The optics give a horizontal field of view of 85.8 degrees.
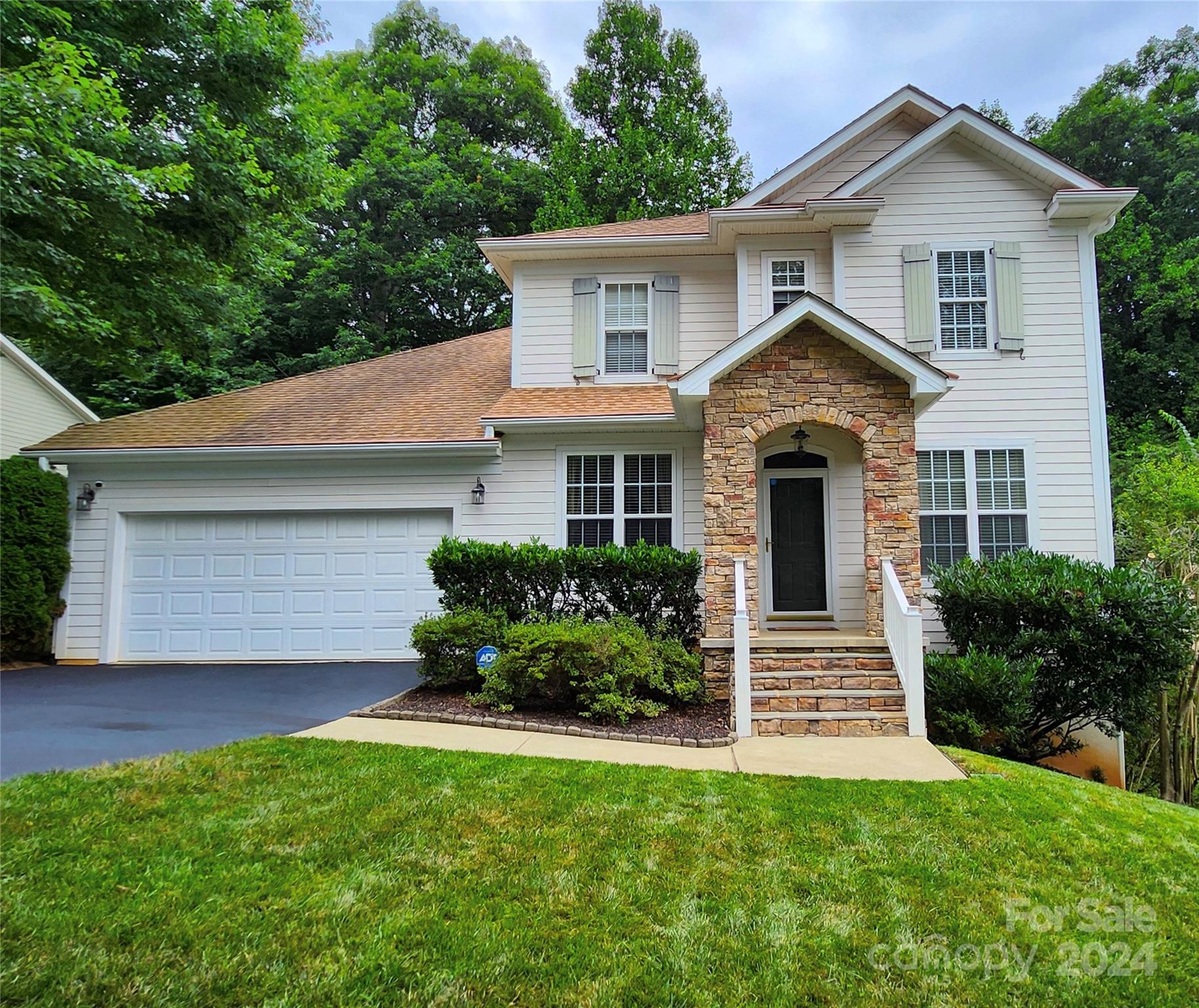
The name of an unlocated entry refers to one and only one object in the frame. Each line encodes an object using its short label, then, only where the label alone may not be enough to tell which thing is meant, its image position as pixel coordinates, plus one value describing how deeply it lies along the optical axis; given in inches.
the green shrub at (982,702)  239.6
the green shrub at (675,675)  262.8
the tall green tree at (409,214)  800.3
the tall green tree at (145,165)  308.3
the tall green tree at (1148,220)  709.9
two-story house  339.0
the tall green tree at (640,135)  807.1
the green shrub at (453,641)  283.3
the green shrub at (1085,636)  241.3
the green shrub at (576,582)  293.4
